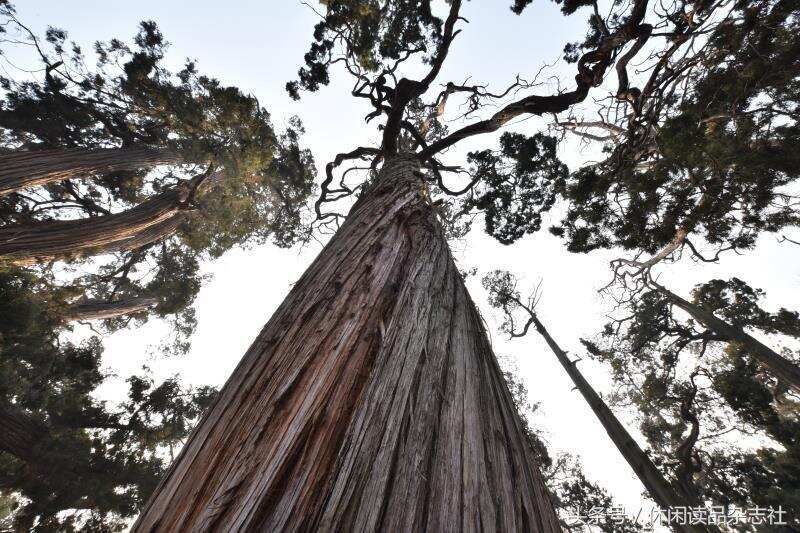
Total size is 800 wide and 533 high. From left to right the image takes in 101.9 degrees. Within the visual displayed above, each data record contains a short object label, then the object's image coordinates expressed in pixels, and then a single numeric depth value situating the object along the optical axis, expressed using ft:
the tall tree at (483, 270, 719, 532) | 16.24
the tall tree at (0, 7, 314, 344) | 17.57
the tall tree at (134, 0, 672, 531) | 2.01
